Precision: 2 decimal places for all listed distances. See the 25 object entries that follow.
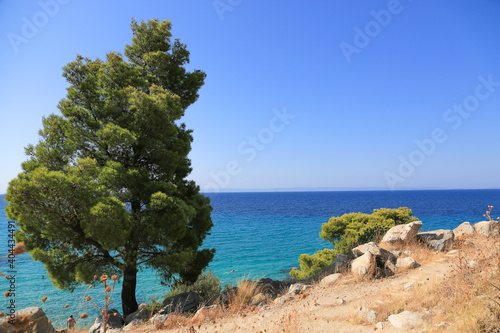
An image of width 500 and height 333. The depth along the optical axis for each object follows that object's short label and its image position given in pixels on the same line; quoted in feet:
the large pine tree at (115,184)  24.91
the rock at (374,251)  31.30
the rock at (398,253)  34.99
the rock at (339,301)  21.50
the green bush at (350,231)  46.06
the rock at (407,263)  30.63
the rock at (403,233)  38.17
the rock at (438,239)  35.55
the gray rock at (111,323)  25.39
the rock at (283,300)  24.70
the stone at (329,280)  28.99
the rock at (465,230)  42.60
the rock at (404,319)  14.67
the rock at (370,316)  16.31
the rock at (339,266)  32.13
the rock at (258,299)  26.91
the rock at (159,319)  23.47
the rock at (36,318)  20.05
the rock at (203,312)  22.21
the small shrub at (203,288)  36.58
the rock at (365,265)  29.01
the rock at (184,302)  28.40
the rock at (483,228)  40.60
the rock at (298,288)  27.78
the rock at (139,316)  27.40
